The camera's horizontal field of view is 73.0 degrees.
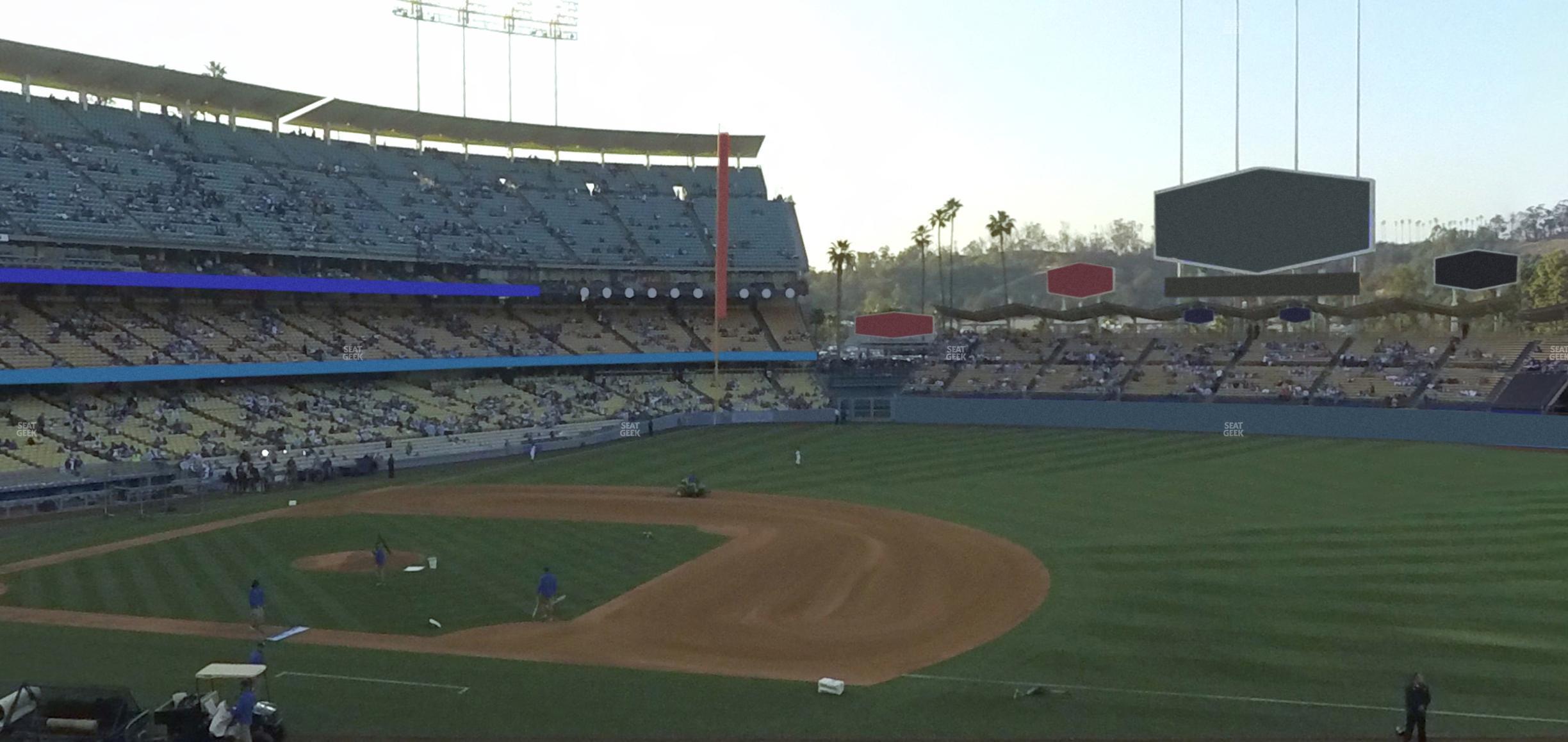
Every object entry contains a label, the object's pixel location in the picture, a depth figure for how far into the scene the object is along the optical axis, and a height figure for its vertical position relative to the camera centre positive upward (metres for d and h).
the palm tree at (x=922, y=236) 103.88 +9.29
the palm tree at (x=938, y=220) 99.38 +10.48
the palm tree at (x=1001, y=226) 90.44 +8.99
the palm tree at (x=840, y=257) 92.19 +6.41
